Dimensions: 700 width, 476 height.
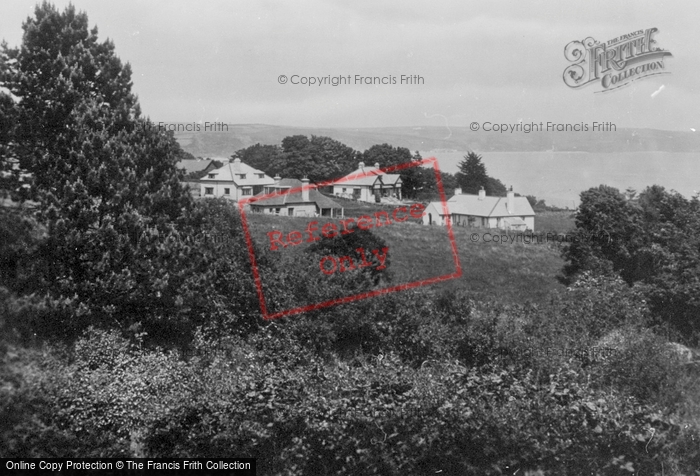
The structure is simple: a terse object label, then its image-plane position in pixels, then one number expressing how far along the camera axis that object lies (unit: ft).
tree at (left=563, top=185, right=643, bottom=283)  111.34
